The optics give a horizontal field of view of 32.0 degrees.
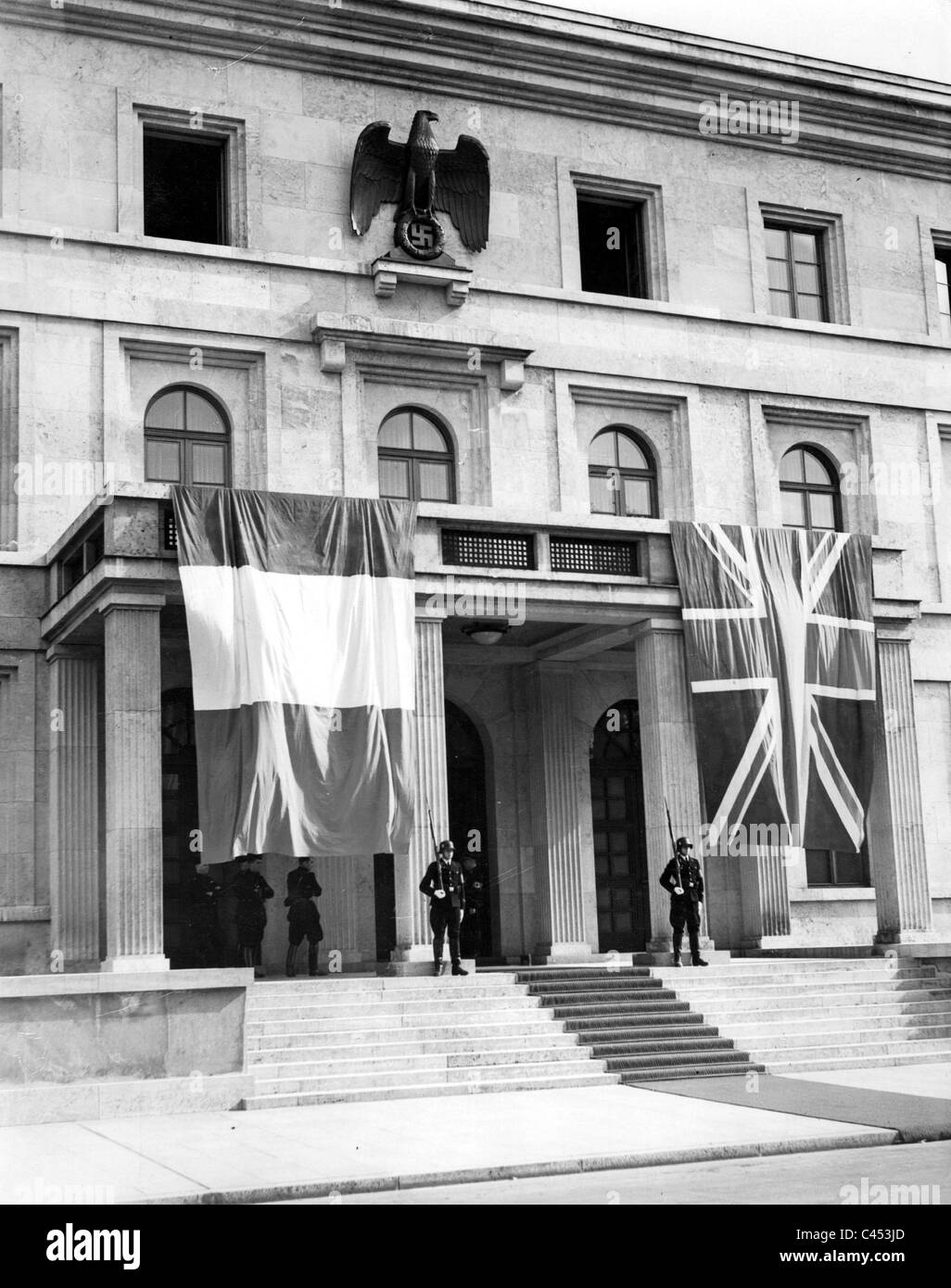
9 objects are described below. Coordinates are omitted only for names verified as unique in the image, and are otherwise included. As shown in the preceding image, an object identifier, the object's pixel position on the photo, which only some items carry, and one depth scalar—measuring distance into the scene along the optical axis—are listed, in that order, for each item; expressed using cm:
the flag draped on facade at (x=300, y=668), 2114
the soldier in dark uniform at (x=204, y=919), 2469
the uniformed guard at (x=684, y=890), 2273
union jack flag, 2422
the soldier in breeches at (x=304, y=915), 2428
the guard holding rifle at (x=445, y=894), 2152
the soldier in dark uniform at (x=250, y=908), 2414
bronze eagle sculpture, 2748
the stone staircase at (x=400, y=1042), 1836
